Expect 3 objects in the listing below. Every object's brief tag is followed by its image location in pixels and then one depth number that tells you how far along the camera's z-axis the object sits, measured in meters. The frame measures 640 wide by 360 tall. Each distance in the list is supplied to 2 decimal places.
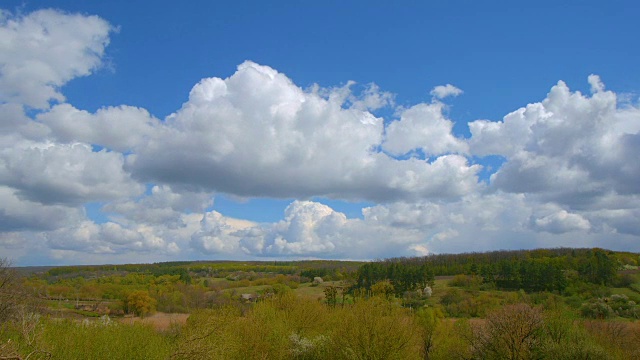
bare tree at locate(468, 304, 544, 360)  41.22
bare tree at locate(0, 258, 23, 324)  36.41
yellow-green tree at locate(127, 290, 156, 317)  109.62
